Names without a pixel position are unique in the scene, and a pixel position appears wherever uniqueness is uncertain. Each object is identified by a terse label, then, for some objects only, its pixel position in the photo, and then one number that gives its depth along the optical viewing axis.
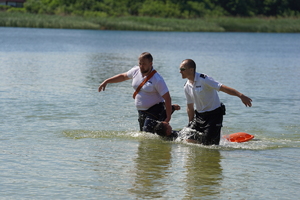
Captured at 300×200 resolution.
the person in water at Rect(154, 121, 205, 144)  18.89
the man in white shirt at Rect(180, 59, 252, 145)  17.45
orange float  20.68
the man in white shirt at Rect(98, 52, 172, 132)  18.35
